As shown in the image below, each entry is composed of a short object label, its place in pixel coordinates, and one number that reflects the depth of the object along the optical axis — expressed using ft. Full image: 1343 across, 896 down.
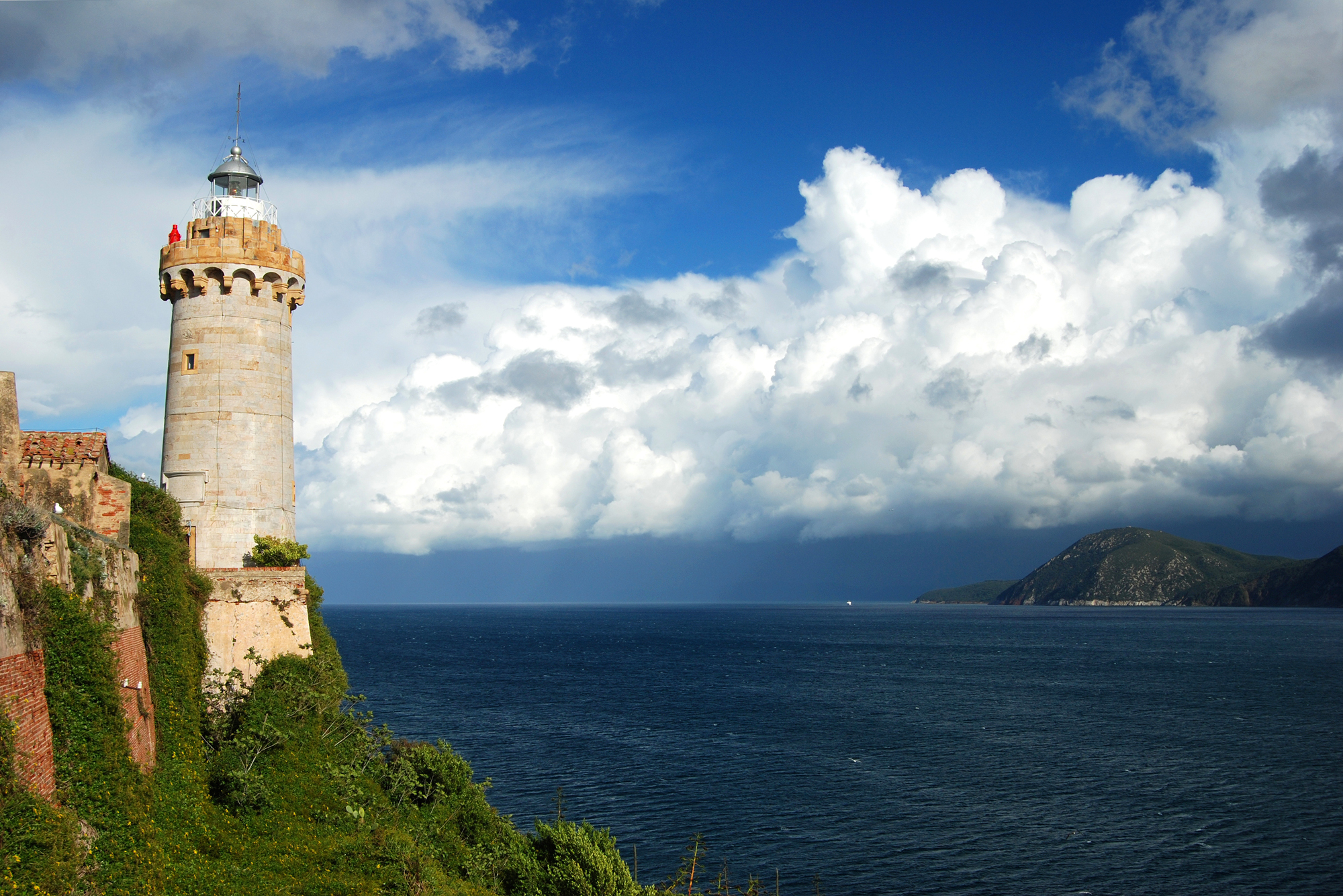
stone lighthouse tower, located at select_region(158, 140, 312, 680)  100.94
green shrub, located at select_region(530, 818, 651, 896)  89.67
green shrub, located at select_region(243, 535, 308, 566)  101.24
